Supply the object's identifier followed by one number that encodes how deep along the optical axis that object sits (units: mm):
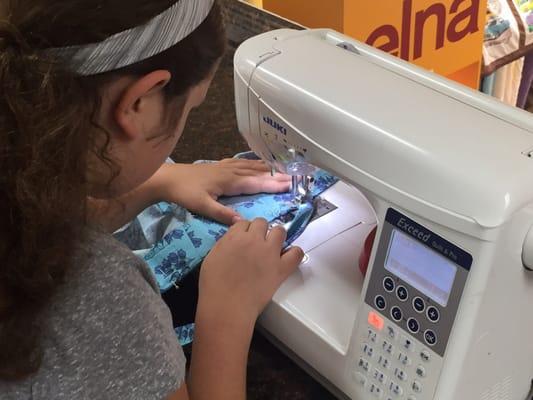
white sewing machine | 604
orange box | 1386
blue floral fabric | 897
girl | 524
